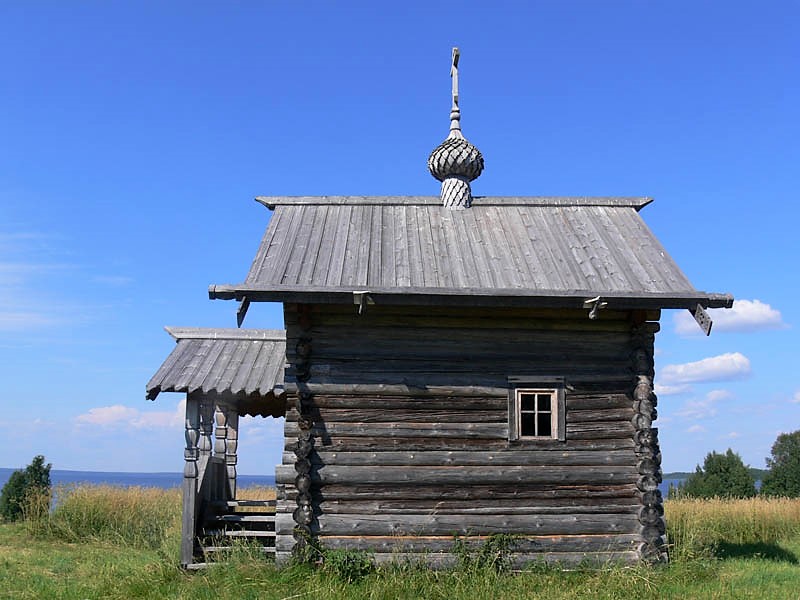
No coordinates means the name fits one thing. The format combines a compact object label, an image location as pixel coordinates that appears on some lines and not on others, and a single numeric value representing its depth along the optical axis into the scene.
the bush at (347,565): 9.13
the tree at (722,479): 27.70
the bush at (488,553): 9.54
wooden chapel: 9.78
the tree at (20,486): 18.09
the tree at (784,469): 35.38
